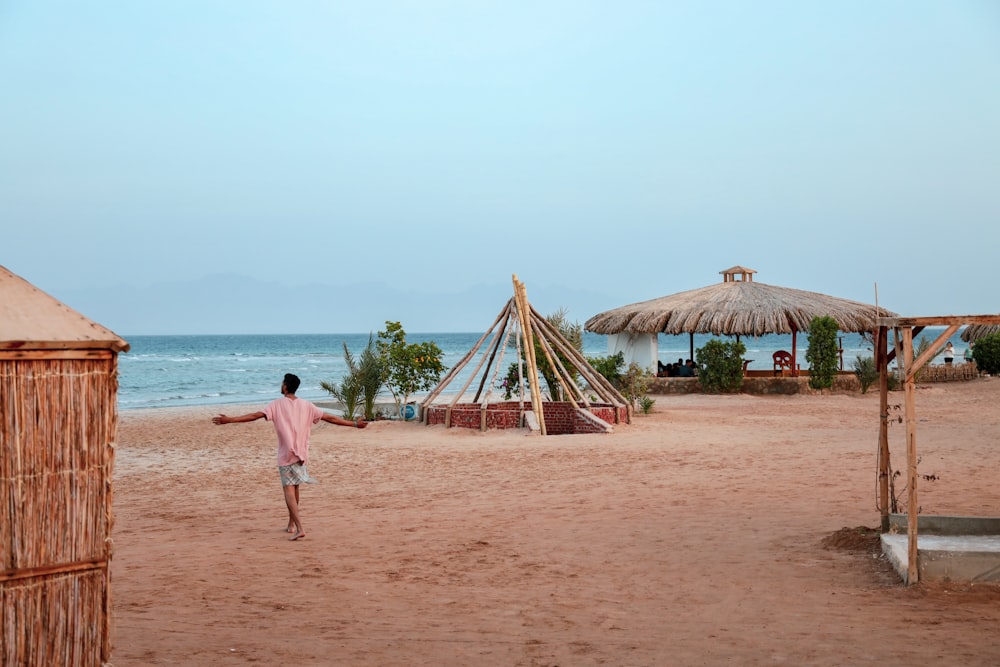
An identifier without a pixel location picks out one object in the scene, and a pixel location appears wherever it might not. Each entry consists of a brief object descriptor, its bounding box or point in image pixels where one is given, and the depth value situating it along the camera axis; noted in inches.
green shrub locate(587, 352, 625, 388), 833.5
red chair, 959.0
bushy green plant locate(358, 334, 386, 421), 703.7
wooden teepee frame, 639.1
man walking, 304.5
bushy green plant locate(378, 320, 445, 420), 713.6
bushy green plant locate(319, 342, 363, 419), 702.5
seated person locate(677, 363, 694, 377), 982.4
